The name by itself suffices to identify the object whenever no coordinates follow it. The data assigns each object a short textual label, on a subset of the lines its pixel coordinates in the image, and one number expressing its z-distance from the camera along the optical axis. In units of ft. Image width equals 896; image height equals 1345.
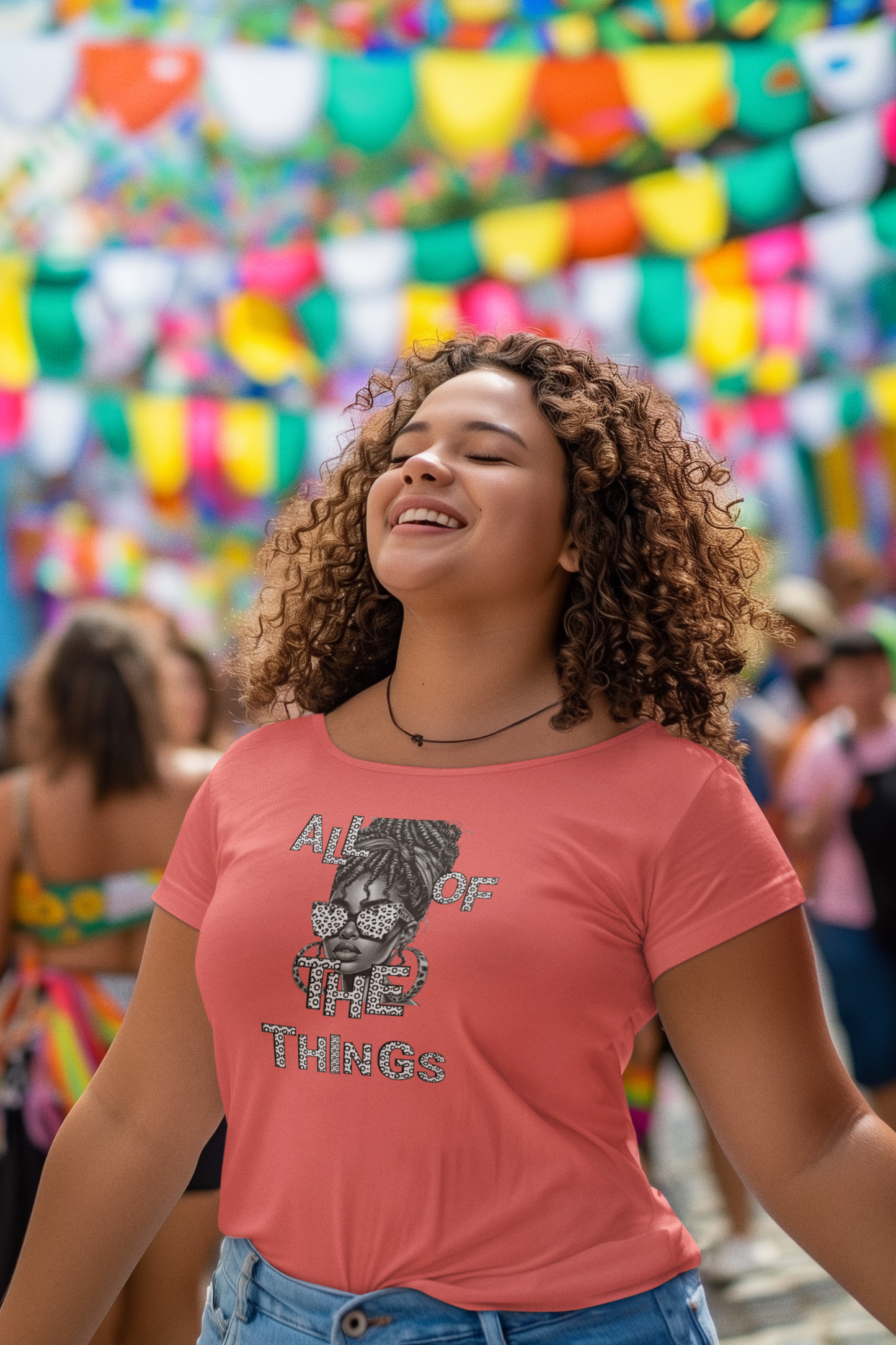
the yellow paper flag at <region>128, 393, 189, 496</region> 30.76
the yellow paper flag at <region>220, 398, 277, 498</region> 31.45
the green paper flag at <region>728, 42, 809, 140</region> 19.42
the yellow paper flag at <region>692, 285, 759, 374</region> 28.02
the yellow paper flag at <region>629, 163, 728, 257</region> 23.11
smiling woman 4.18
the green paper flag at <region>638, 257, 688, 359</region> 26.27
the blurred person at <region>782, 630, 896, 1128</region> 13.21
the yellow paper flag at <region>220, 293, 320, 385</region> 32.35
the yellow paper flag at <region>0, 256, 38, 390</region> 24.13
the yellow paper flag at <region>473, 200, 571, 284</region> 25.02
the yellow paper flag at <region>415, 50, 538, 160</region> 19.70
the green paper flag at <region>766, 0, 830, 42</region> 21.36
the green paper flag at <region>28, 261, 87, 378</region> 24.22
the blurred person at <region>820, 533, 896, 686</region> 21.59
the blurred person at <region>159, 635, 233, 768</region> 12.97
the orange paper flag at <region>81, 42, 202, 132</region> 19.29
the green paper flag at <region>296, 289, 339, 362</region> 27.71
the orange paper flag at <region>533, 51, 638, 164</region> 19.83
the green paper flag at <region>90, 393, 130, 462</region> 29.81
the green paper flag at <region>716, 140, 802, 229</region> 22.39
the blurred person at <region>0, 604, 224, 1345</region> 9.14
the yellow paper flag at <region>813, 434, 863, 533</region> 47.78
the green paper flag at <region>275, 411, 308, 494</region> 32.14
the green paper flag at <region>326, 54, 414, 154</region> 19.90
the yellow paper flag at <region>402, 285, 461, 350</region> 27.84
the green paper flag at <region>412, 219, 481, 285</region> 25.58
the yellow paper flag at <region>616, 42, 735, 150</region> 19.51
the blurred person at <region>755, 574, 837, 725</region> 17.74
